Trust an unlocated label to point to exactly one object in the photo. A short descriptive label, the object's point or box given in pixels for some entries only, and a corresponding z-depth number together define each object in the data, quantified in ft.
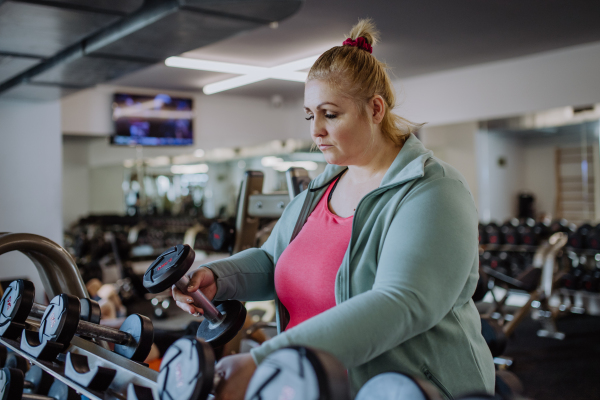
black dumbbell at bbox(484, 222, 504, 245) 19.40
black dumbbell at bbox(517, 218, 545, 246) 18.71
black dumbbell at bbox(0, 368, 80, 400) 3.88
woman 2.52
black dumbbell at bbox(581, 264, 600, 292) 17.03
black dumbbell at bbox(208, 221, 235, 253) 9.08
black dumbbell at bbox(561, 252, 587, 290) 17.40
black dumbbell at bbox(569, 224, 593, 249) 17.24
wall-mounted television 22.48
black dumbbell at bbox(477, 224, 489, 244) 19.66
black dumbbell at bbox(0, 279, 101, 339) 3.88
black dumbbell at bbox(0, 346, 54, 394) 4.86
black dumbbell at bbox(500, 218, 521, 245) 19.04
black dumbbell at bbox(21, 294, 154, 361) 3.41
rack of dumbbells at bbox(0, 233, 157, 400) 3.09
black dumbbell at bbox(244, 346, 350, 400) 1.88
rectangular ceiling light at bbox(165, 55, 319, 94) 17.79
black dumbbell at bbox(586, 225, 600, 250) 16.78
